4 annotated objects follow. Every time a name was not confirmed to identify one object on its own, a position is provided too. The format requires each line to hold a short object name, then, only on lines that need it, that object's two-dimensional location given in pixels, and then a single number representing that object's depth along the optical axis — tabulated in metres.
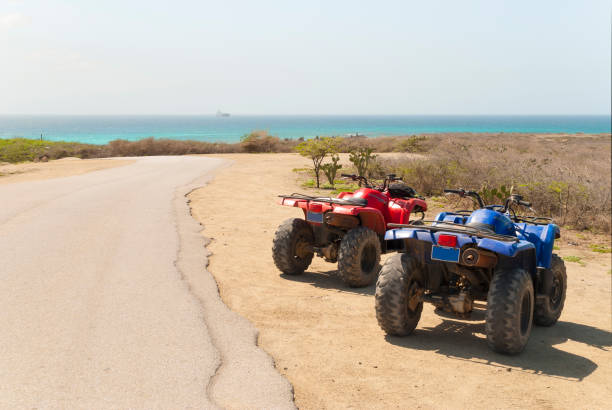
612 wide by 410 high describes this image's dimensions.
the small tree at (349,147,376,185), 21.69
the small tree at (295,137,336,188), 22.23
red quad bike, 8.05
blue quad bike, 5.71
